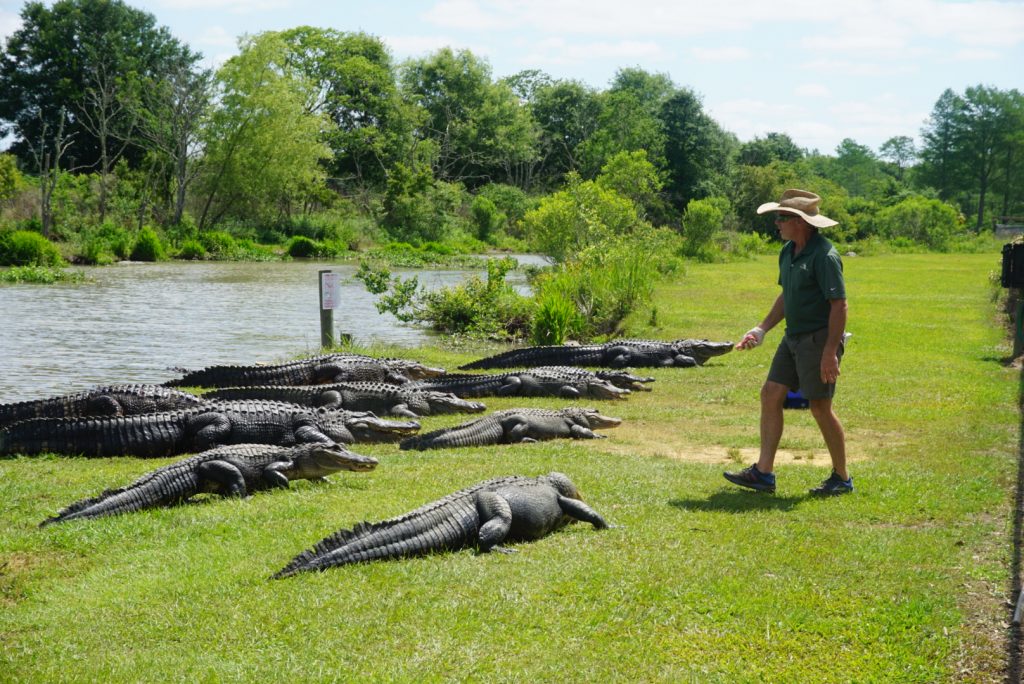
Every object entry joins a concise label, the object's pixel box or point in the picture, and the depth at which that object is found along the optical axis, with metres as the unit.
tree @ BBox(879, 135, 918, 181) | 140.88
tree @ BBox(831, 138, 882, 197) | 129.25
